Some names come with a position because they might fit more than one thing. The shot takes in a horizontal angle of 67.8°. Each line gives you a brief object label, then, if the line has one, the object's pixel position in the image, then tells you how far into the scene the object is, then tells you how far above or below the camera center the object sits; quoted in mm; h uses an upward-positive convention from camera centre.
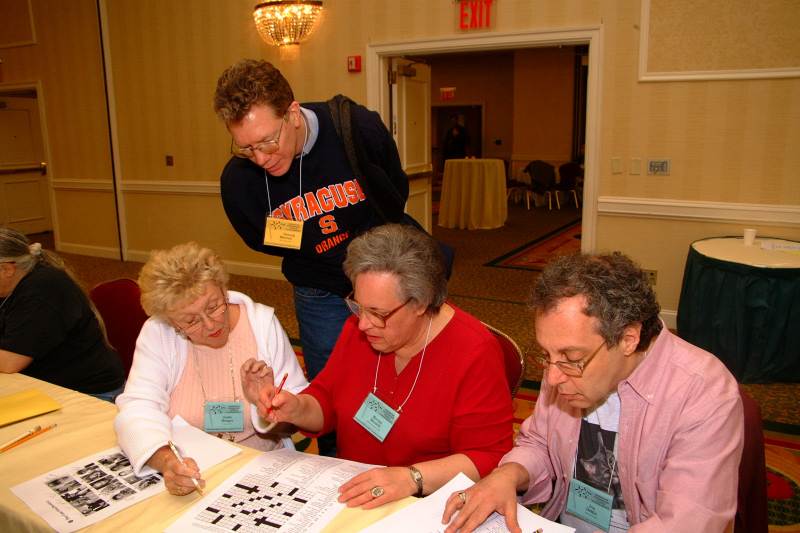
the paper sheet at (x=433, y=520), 1169 -731
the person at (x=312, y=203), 2023 -181
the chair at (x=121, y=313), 2375 -628
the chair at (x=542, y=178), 10484 -541
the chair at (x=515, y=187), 10922 -741
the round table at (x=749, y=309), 3311 -940
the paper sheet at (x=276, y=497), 1210 -738
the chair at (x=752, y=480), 1222 -683
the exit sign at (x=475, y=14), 4535 +1007
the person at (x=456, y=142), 12188 +123
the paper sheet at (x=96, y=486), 1269 -750
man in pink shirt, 1116 -513
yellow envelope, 1694 -725
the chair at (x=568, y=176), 10258 -504
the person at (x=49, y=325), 2078 -602
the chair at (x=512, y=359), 1750 -615
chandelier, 5156 +1124
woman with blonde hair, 1697 -601
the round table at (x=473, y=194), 8375 -645
